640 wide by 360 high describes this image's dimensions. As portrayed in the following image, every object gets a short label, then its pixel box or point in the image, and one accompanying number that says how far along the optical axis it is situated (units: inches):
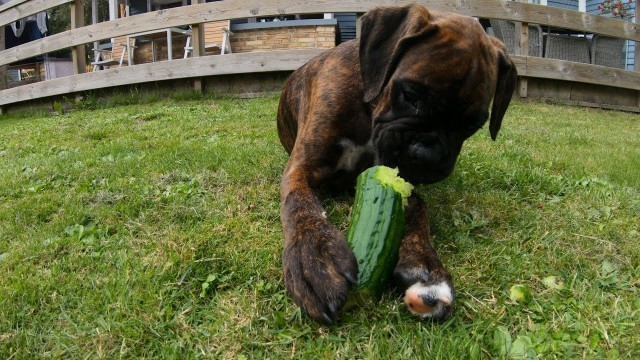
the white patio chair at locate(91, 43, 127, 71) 558.7
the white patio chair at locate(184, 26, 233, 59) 451.2
